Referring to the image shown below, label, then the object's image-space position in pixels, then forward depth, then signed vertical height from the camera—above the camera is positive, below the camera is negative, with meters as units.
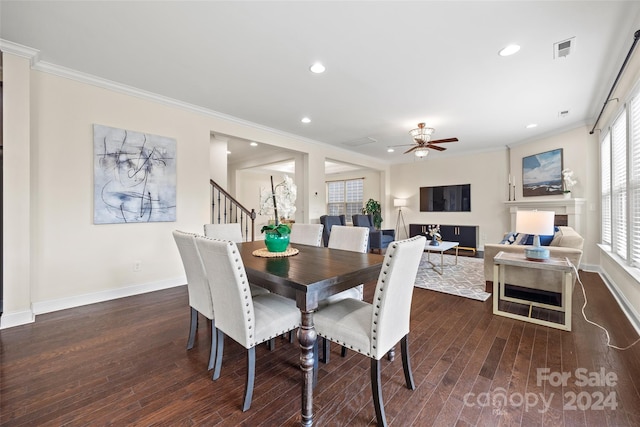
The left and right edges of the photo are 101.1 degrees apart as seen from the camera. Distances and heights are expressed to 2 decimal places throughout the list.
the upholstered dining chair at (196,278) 1.78 -0.46
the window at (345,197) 9.27 +0.60
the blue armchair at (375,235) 6.02 -0.52
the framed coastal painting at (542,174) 5.21 +0.81
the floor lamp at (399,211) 7.72 +0.06
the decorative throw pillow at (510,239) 3.93 -0.41
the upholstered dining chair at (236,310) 1.42 -0.59
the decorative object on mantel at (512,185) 6.14 +0.66
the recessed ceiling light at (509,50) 2.43 +1.54
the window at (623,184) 2.70 +0.35
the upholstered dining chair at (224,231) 2.88 -0.20
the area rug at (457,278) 3.52 -1.03
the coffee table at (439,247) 4.42 -0.59
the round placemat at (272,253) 2.10 -0.33
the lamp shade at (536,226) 2.47 -0.13
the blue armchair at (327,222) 5.81 -0.20
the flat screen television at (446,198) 7.02 +0.41
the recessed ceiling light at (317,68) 2.77 +1.56
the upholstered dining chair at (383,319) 1.34 -0.62
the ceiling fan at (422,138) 4.50 +1.32
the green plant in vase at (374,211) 8.12 +0.06
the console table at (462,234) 6.80 -0.58
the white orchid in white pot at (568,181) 4.91 +0.58
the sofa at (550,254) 2.87 -0.63
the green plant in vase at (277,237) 2.18 -0.20
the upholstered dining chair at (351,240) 2.20 -0.28
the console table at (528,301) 2.44 -0.72
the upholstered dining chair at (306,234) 3.04 -0.25
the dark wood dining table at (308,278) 1.37 -0.37
